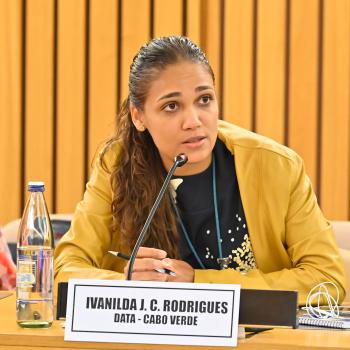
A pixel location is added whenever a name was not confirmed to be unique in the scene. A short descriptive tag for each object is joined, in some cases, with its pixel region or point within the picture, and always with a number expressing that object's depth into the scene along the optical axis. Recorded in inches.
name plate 133.7
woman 196.4
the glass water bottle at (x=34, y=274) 149.0
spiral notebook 151.1
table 133.0
